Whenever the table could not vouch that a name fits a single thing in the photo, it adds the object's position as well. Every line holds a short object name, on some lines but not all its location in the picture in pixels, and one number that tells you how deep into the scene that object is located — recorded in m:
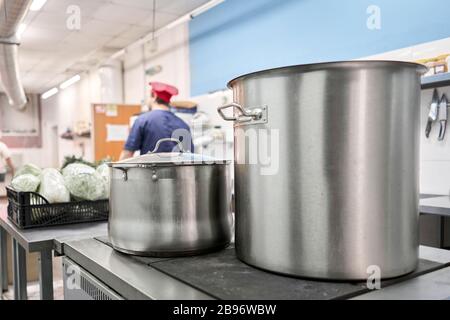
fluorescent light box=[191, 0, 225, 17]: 4.39
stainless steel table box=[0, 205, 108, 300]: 1.24
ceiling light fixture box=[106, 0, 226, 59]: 4.48
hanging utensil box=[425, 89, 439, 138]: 2.51
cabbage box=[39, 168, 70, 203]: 1.51
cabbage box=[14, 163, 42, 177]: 1.65
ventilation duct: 3.54
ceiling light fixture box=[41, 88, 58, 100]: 10.13
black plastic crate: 1.46
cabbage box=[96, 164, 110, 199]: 1.61
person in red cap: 2.80
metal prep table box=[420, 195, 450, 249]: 2.25
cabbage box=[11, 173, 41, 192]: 1.51
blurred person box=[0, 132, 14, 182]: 4.92
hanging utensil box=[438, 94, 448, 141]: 2.50
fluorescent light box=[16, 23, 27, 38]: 5.17
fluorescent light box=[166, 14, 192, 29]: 4.83
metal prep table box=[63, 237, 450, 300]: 0.69
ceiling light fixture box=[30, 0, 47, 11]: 4.41
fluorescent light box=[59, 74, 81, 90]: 8.33
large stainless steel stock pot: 0.70
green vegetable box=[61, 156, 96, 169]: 1.94
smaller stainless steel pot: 0.90
